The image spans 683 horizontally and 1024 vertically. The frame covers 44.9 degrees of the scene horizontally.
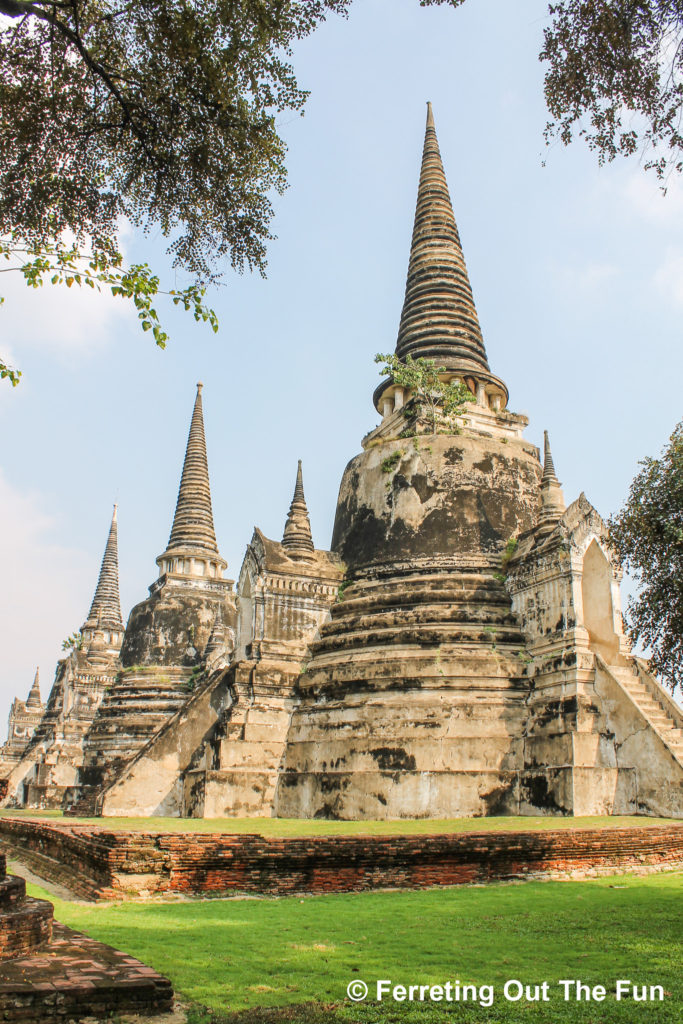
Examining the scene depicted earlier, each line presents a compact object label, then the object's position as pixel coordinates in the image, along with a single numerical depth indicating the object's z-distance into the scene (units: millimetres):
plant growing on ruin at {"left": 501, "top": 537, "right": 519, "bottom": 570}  17547
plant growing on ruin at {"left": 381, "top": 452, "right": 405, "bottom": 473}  19062
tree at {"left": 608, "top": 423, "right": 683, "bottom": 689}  11016
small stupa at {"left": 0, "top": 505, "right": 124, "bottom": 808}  29984
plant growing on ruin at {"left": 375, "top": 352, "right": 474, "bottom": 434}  19297
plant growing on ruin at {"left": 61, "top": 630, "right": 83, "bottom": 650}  36625
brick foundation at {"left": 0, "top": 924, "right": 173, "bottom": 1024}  4117
